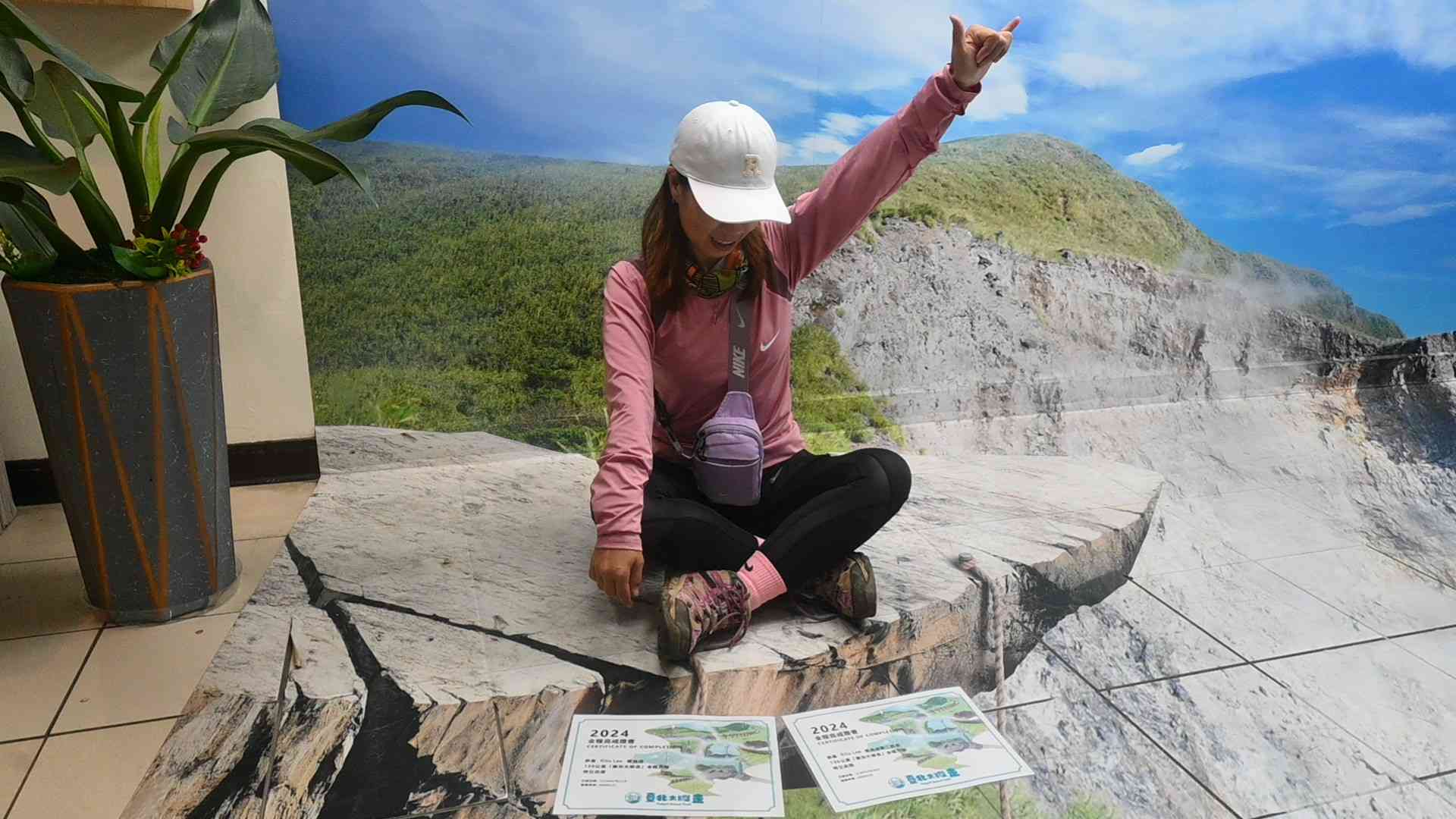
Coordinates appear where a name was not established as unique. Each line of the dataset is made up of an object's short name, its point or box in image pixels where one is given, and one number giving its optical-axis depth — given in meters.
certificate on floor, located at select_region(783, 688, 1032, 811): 1.26
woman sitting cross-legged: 1.47
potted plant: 1.49
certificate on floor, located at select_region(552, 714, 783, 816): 1.22
